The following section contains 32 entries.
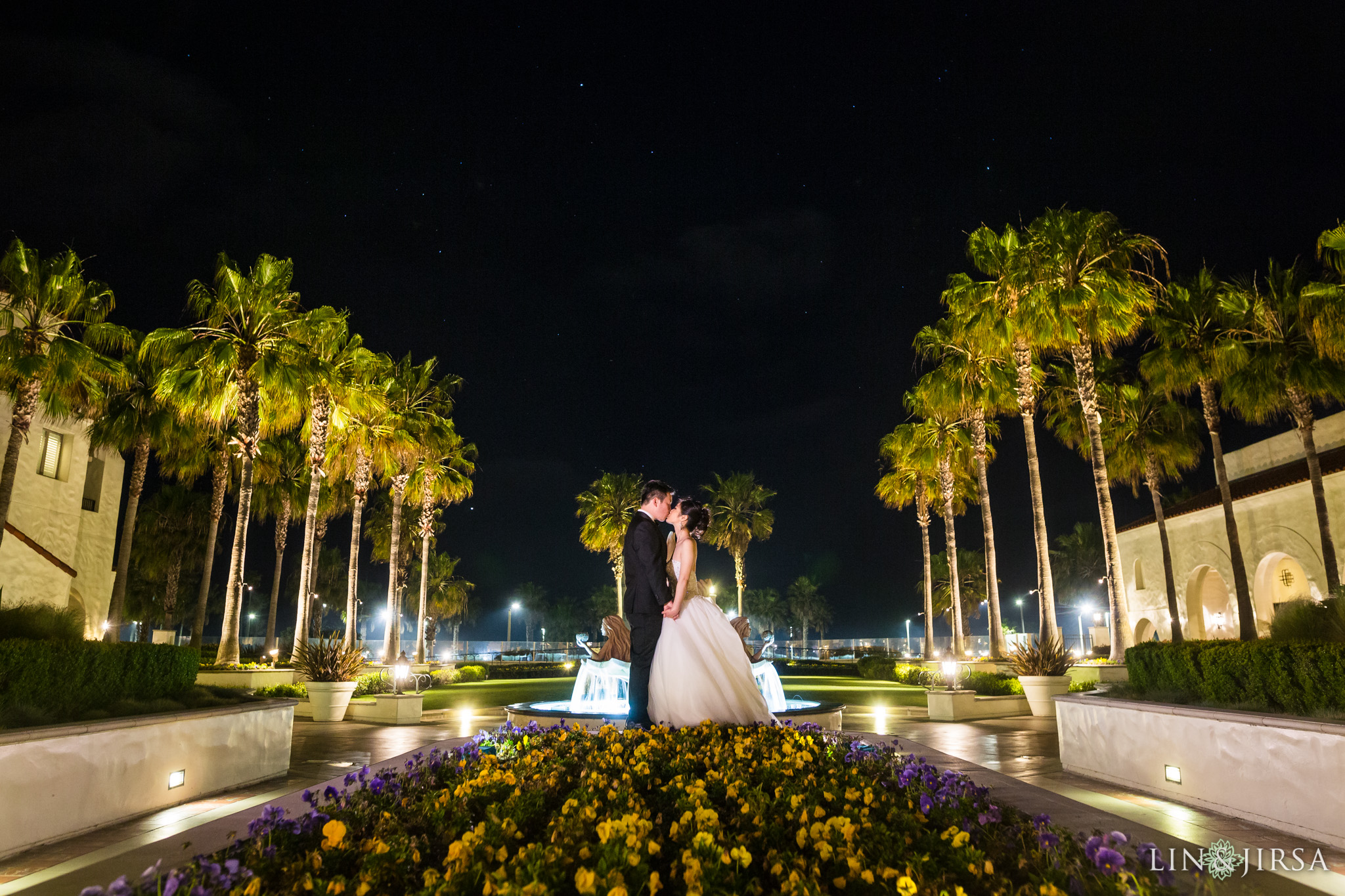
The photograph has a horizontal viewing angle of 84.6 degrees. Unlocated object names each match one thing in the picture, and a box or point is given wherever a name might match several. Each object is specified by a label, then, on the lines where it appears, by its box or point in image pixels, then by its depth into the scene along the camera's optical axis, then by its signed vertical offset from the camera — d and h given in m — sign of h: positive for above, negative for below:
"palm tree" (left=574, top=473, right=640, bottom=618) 47.34 +6.13
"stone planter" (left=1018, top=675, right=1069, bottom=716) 15.90 -1.82
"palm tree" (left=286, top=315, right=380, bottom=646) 19.59 +6.21
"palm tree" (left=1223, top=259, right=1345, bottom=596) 18.61 +6.02
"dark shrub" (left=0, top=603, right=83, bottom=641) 7.31 -0.13
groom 6.60 +0.18
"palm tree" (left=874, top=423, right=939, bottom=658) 31.83 +5.71
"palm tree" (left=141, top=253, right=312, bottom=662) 17.77 +6.12
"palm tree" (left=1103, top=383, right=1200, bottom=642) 26.25 +5.73
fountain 9.90 -1.43
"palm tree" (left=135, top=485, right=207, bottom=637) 37.75 +4.05
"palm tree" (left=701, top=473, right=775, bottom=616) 49.75 +6.07
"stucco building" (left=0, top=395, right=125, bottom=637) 21.97 +3.04
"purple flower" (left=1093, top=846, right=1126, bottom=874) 2.69 -0.92
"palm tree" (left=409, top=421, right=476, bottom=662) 32.72 +5.84
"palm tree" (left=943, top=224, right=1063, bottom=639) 19.02 +7.52
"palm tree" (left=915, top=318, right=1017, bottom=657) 23.72 +7.12
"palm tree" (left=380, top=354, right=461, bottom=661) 27.36 +7.08
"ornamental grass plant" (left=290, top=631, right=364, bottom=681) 17.02 -1.22
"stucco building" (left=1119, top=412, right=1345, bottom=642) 25.03 +2.31
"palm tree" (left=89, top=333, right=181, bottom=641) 21.75 +5.39
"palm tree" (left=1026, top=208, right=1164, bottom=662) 18.27 +7.92
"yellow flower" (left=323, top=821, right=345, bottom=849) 3.06 -0.91
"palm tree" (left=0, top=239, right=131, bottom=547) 16.73 +6.40
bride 6.74 -0.54
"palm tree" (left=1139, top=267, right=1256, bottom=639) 19.72 +7.00
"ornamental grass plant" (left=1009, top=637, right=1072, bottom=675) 16.19 -1.20
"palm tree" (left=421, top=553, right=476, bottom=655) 58.31 +1.31
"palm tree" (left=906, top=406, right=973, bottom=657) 30.42 +6.37
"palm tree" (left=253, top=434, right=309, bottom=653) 29.64 +4.94
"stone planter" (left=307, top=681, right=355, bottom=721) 16.77 -2.00
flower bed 2.74 -1.03
